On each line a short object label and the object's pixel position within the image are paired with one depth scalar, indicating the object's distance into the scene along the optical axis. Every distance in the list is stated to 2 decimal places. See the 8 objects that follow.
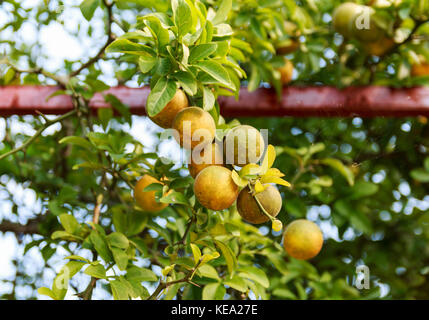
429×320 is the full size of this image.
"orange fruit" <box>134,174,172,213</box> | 1.06
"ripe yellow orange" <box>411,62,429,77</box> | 1.57
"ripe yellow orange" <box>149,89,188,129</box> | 0.79
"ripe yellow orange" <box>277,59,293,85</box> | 1.44
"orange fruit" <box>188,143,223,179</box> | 0.77
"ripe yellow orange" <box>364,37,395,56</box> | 1.46
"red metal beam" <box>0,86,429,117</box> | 1.27
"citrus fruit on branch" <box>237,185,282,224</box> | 0.75
